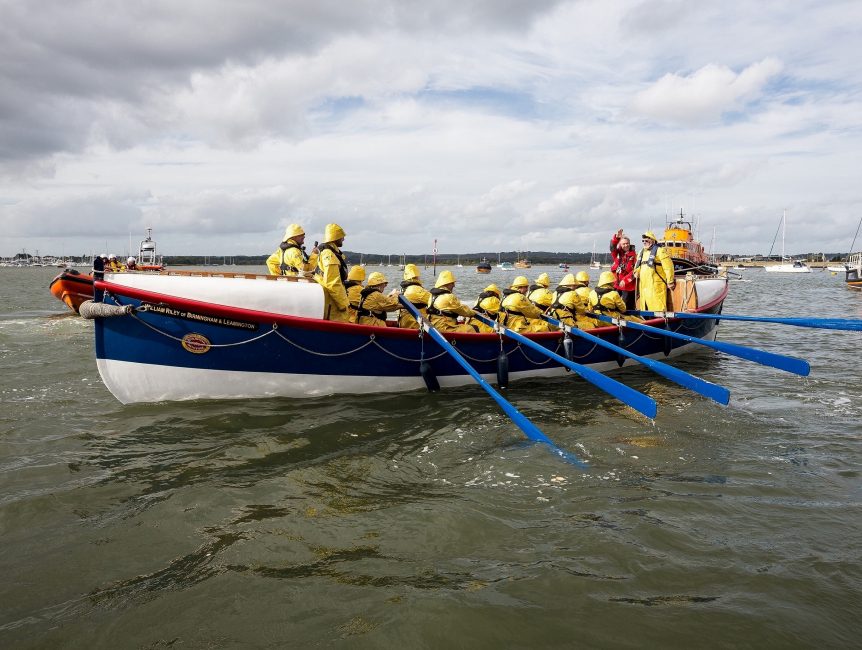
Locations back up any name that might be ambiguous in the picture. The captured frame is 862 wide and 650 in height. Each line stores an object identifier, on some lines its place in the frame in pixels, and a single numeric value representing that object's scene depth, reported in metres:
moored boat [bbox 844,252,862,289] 43.85
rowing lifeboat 7.38
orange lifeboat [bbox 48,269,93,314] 17.30
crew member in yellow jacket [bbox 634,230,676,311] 13.28
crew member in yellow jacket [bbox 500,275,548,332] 10.66
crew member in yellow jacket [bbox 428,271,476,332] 9.91
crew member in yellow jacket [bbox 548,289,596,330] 11.48
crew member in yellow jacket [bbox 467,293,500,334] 11.09
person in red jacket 14.62
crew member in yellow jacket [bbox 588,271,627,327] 12.12
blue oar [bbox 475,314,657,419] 6.68
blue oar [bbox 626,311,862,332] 8.94
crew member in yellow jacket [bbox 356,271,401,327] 9.20
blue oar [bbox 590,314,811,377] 8.89
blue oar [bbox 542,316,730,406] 7.20
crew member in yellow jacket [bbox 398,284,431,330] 9.64
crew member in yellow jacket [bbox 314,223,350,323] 8.53
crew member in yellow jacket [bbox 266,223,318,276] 9.34
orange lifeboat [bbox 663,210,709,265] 37.28
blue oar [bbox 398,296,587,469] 6.53
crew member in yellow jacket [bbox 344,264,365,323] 9.21
